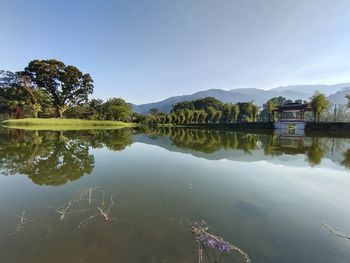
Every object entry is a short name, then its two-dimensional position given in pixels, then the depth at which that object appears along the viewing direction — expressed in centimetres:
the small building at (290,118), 3141
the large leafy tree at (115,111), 5378
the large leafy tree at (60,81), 3494
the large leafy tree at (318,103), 3167
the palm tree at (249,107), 4554
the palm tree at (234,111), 5209
